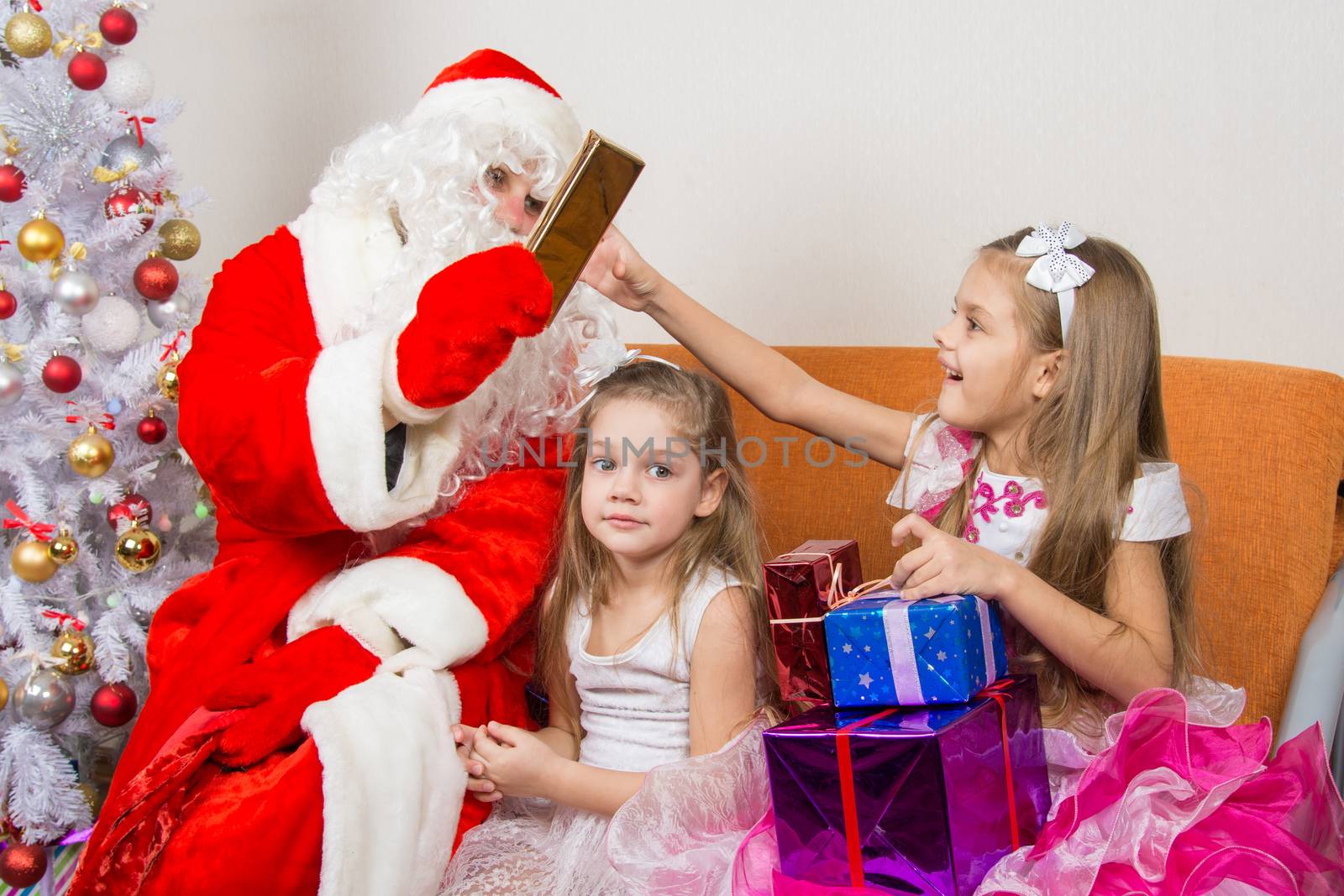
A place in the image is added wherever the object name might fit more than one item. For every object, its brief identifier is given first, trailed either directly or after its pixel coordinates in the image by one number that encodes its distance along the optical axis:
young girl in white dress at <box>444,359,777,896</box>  1.43
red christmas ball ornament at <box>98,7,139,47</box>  2.21
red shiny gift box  1.38
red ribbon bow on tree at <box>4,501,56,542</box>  2.21
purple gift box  1.15
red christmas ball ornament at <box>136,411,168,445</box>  2.31
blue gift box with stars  1.23
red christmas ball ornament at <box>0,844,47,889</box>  2.21
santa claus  1.33
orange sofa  1.61
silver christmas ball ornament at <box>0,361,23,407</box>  2.12
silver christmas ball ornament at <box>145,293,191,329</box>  2.32
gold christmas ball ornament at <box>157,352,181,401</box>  2.27
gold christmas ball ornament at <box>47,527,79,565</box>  2.21
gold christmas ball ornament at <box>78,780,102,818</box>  2.29
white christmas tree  2.18
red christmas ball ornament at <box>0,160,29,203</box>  2.12
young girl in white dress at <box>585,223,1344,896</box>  1.24
